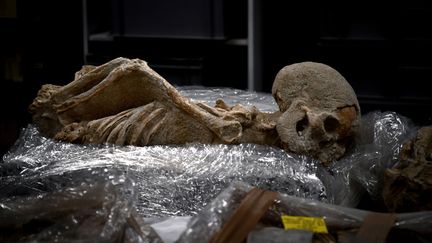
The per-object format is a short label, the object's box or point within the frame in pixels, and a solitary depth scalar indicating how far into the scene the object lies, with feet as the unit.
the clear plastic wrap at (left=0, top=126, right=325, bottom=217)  7.66
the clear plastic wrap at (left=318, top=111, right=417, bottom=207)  8.03
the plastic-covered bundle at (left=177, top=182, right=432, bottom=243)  5.90
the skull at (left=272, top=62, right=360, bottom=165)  8.37
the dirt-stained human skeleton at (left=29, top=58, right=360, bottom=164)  8.47
